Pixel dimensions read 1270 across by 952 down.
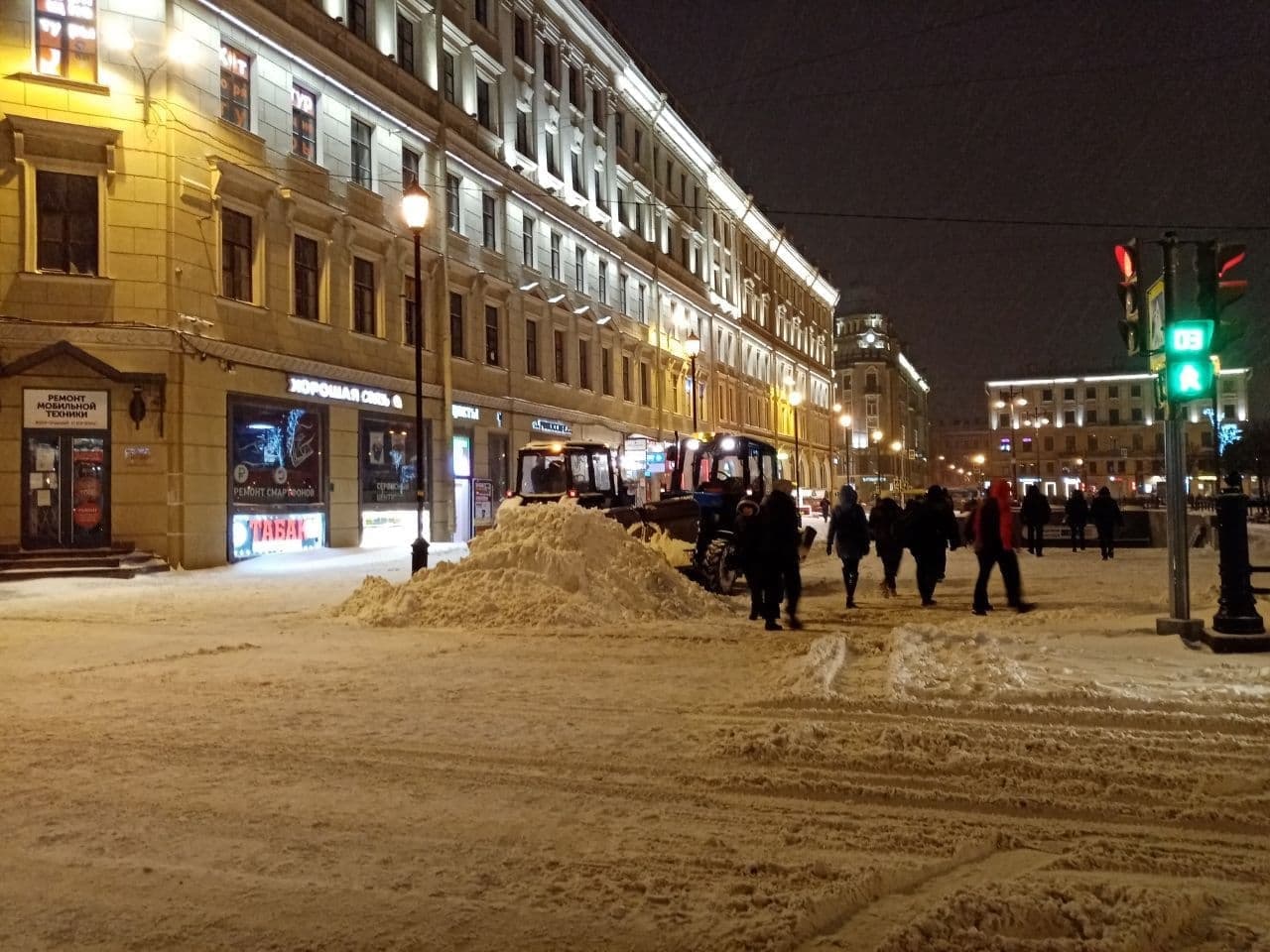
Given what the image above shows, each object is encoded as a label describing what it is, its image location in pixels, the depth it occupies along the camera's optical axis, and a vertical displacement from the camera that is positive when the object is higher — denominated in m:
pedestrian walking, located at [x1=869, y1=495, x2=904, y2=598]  15.86 -0.58
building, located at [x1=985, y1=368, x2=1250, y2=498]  118.19 +7.34
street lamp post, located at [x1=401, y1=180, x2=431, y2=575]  16.78 +2.91
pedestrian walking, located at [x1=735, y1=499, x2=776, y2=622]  11.88 -0.54
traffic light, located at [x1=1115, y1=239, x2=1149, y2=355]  10.44 +1.94
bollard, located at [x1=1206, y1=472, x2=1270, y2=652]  8.90 -0.79
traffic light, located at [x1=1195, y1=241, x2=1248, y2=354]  9.56 +1.88
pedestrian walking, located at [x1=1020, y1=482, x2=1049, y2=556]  23.86 -0.38
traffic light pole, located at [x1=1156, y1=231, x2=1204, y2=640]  9.80 -0.16
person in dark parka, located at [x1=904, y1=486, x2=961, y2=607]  14.30 -0.48
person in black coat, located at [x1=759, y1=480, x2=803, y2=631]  11.75 -0.57
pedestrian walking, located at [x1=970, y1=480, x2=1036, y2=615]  13.05 -0.51
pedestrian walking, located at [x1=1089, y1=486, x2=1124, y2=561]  22.77 -0.49
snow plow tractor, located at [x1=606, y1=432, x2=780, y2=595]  15.59 -0.20
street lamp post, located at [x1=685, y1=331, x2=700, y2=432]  31.42 +4.72
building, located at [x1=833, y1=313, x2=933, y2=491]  109.81 +11.76
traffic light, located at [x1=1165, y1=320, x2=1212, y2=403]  9.51 +1.22
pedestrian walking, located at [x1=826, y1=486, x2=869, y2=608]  14.60 -0.48
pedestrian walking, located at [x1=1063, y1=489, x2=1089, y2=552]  25.41 -0.37
